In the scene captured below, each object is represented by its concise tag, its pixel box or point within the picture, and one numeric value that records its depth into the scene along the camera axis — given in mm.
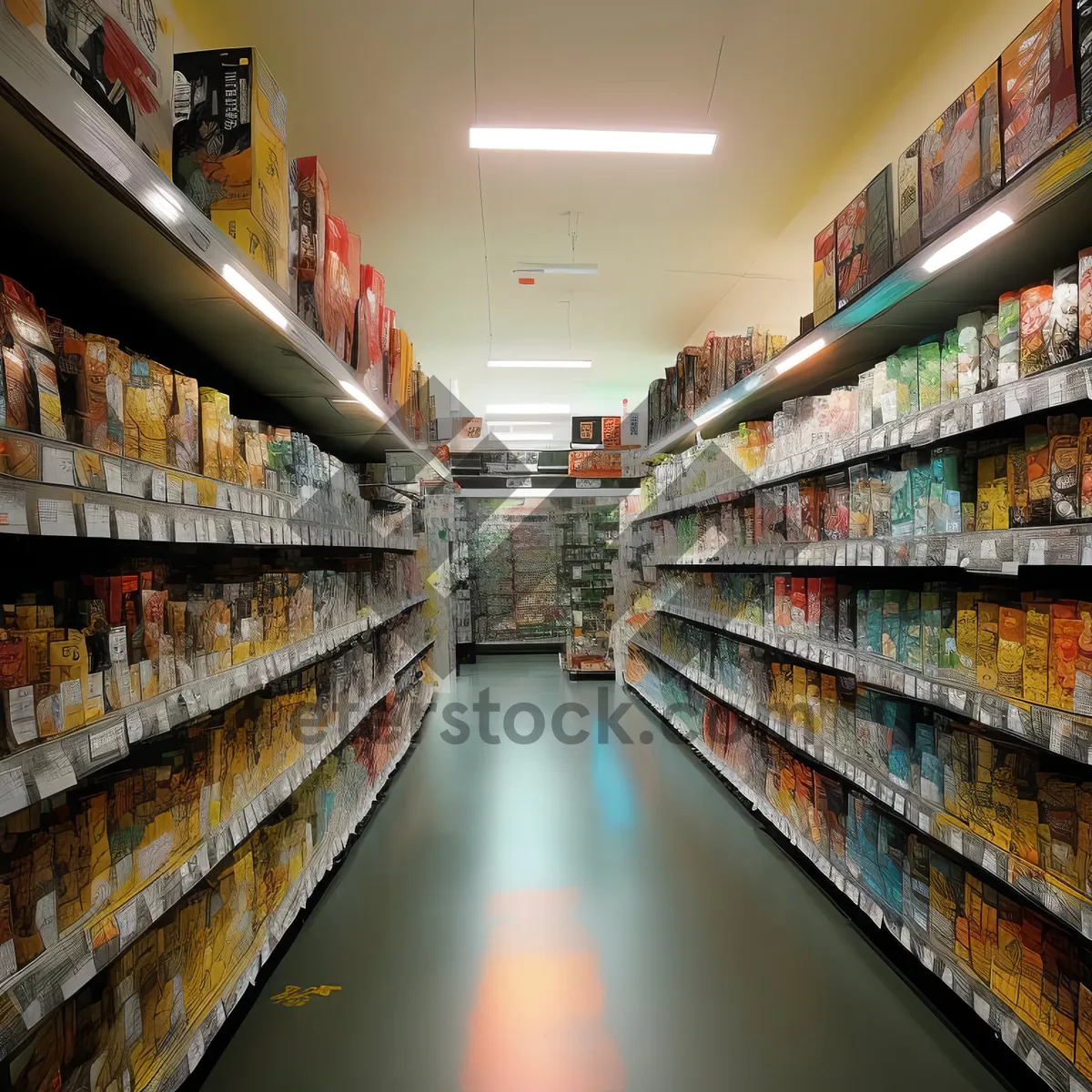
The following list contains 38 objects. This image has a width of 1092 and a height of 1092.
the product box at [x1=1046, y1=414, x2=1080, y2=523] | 1627
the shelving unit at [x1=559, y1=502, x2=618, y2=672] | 8609
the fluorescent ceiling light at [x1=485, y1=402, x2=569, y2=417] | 11352
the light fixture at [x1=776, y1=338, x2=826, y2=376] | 2660
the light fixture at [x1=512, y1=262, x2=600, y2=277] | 5422
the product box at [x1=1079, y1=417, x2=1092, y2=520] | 1576
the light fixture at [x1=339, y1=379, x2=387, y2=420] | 2841
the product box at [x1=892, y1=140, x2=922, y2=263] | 2111
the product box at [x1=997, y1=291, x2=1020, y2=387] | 1788
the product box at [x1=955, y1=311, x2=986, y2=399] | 1961
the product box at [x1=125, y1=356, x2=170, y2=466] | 1530
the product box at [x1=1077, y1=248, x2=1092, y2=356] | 1550
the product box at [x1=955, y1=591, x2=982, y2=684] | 1983
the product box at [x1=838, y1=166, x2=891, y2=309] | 2291
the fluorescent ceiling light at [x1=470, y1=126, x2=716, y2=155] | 3525
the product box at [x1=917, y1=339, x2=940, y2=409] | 2148
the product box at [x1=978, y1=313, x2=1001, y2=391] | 1890
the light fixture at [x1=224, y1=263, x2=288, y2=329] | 1683
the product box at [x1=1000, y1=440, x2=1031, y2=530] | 1791
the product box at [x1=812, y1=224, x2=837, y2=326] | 2648
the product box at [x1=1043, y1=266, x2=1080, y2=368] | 1609
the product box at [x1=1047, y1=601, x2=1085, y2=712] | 1605
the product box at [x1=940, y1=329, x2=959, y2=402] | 2057
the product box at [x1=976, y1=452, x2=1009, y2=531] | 1884
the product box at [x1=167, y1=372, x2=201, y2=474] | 1705
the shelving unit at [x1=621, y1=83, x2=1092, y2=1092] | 1631
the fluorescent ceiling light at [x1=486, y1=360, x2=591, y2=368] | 7898
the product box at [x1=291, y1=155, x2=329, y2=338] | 2400
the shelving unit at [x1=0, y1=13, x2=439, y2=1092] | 1168
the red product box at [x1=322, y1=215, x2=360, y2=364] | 2664
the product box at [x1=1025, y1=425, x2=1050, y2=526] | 1707
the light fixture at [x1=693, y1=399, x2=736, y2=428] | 3812
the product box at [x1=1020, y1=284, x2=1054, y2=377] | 1689
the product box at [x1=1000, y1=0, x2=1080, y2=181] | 1492
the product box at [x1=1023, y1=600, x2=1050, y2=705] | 1699
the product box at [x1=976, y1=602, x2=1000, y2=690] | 1903
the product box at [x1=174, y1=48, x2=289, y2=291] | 1843
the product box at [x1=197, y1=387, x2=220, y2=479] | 1867
